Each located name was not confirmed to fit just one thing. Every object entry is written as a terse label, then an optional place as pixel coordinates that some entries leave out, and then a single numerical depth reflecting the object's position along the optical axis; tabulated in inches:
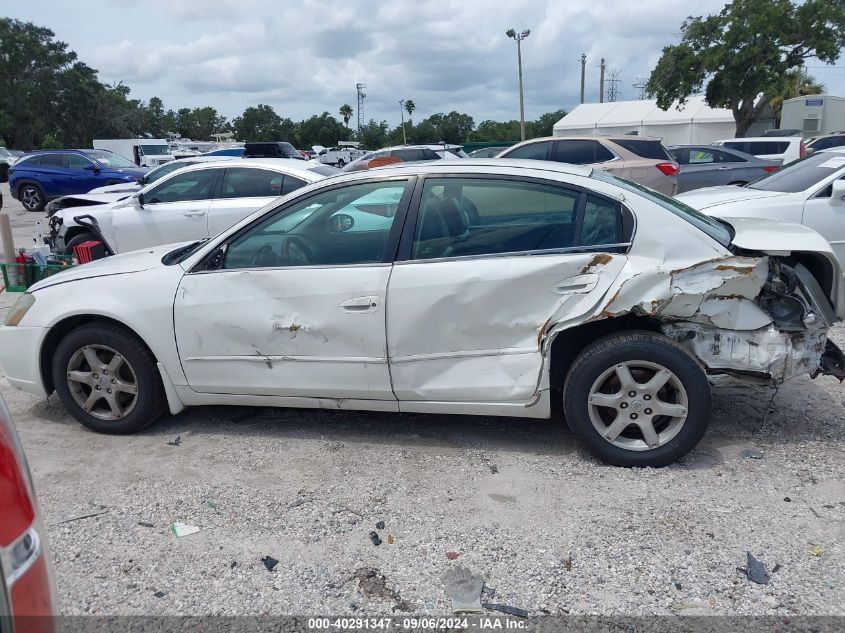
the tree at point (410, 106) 3699.3
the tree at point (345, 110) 3912.4
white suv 746.8
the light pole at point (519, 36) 1587.4
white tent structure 1530.5
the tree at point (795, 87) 1228.5
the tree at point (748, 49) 1167.0
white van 1138.0
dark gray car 553.3
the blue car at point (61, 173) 731.4
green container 329.7
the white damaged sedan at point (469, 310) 146.0
